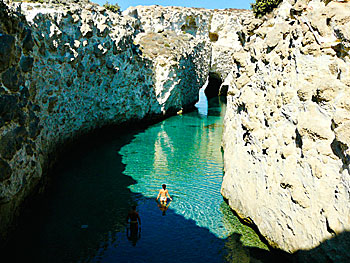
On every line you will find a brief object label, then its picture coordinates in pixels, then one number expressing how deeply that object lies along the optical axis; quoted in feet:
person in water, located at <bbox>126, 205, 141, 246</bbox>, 39.93
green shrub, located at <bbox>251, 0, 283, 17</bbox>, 48.31
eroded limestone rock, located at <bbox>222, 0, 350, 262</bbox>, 24.81
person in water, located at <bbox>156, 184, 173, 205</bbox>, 48.67
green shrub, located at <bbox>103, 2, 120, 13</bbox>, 123.44
